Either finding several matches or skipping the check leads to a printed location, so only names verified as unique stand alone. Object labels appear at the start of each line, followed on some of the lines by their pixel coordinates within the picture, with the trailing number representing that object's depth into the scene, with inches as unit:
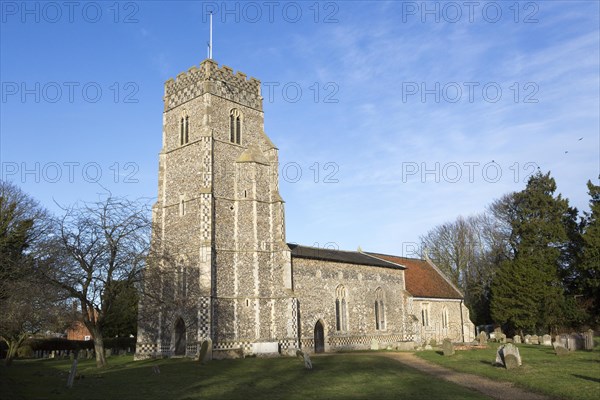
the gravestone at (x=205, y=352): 931.3
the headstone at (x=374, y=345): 1307.8
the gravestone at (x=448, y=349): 1006.4
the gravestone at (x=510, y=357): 737.0
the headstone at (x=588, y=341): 1062.4
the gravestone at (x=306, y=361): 784.6
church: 1085.8
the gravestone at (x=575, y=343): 1077.1
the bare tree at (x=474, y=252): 1973.4
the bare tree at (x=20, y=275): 891.4
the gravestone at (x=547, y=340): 1352.1
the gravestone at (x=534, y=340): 1439.6
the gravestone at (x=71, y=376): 544.4
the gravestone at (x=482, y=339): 1347.2
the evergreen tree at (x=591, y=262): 1500.5
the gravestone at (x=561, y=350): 930.7
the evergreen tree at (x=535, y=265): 1572.3
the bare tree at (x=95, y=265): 908.0
